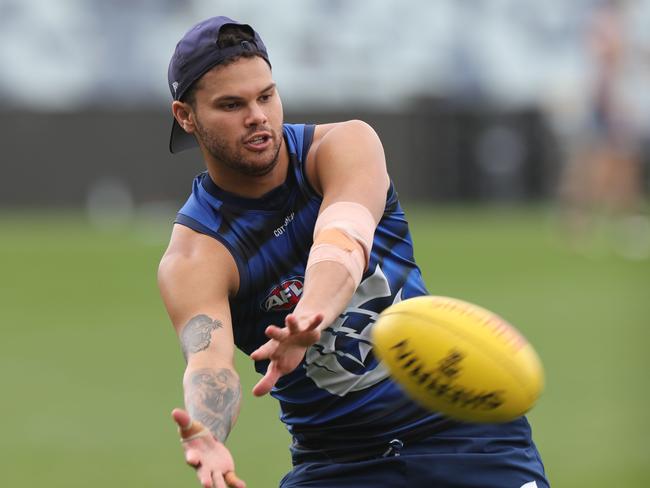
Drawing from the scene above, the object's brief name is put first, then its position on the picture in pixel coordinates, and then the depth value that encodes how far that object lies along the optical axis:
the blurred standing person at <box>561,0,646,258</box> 38.69
